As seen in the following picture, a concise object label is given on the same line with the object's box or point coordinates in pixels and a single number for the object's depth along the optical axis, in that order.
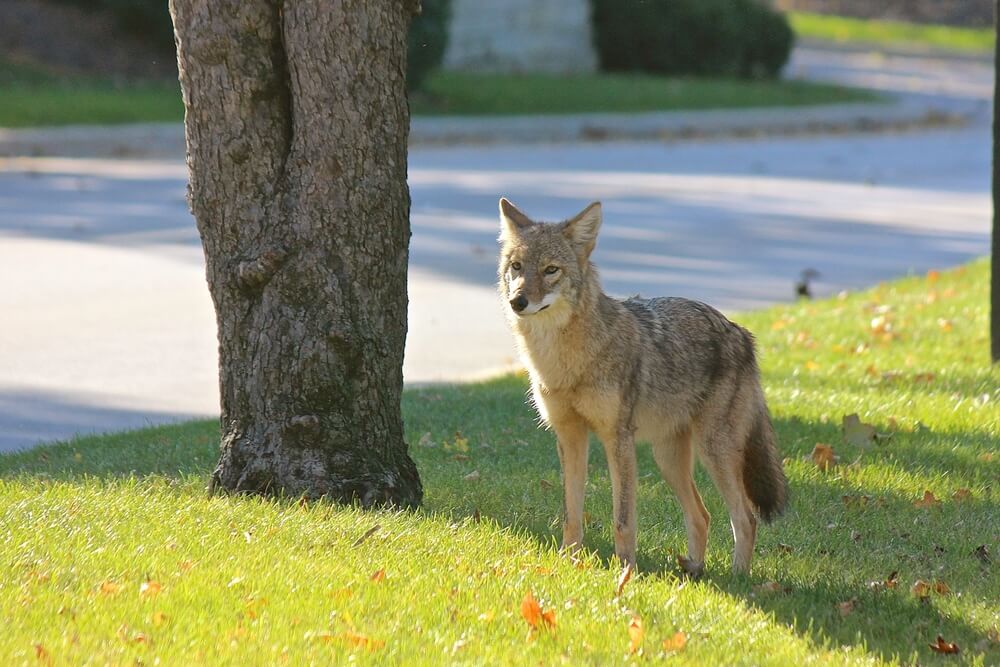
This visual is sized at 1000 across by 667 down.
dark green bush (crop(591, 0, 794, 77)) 66.00
